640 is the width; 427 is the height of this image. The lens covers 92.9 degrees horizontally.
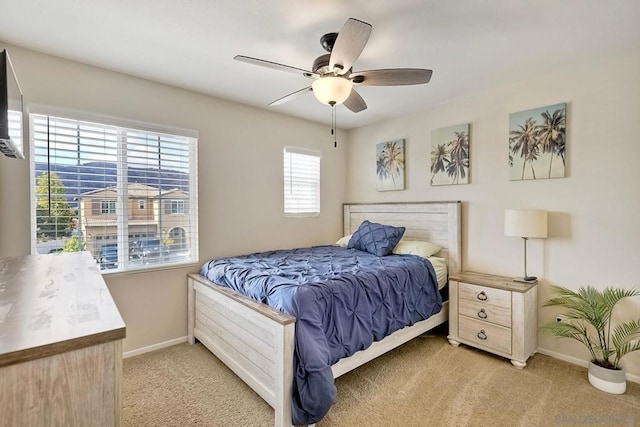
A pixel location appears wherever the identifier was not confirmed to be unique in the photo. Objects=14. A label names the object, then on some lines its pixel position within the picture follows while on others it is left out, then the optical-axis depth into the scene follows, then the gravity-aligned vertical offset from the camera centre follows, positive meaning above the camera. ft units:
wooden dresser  2.14 -1.14
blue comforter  5.74 -2.06
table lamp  8.27 -0.35
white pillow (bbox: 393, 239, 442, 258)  10.56 -1.35
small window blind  12.56 +1.23
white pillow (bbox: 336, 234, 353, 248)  13.03 -1.33
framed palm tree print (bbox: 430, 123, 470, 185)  10.50 +1.98
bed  5.85 -2.83
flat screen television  4.17 +1.52
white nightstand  8.14 -2.99
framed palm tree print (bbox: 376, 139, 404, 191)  12.45 +1.93
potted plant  7.13 -3.10
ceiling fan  5.74 +2.85
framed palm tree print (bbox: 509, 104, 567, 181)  8.50 +1.97
